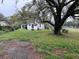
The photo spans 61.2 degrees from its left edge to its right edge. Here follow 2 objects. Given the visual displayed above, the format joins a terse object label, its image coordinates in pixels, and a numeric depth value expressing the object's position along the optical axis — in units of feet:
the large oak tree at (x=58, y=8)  25.32
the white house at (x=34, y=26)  52.65
